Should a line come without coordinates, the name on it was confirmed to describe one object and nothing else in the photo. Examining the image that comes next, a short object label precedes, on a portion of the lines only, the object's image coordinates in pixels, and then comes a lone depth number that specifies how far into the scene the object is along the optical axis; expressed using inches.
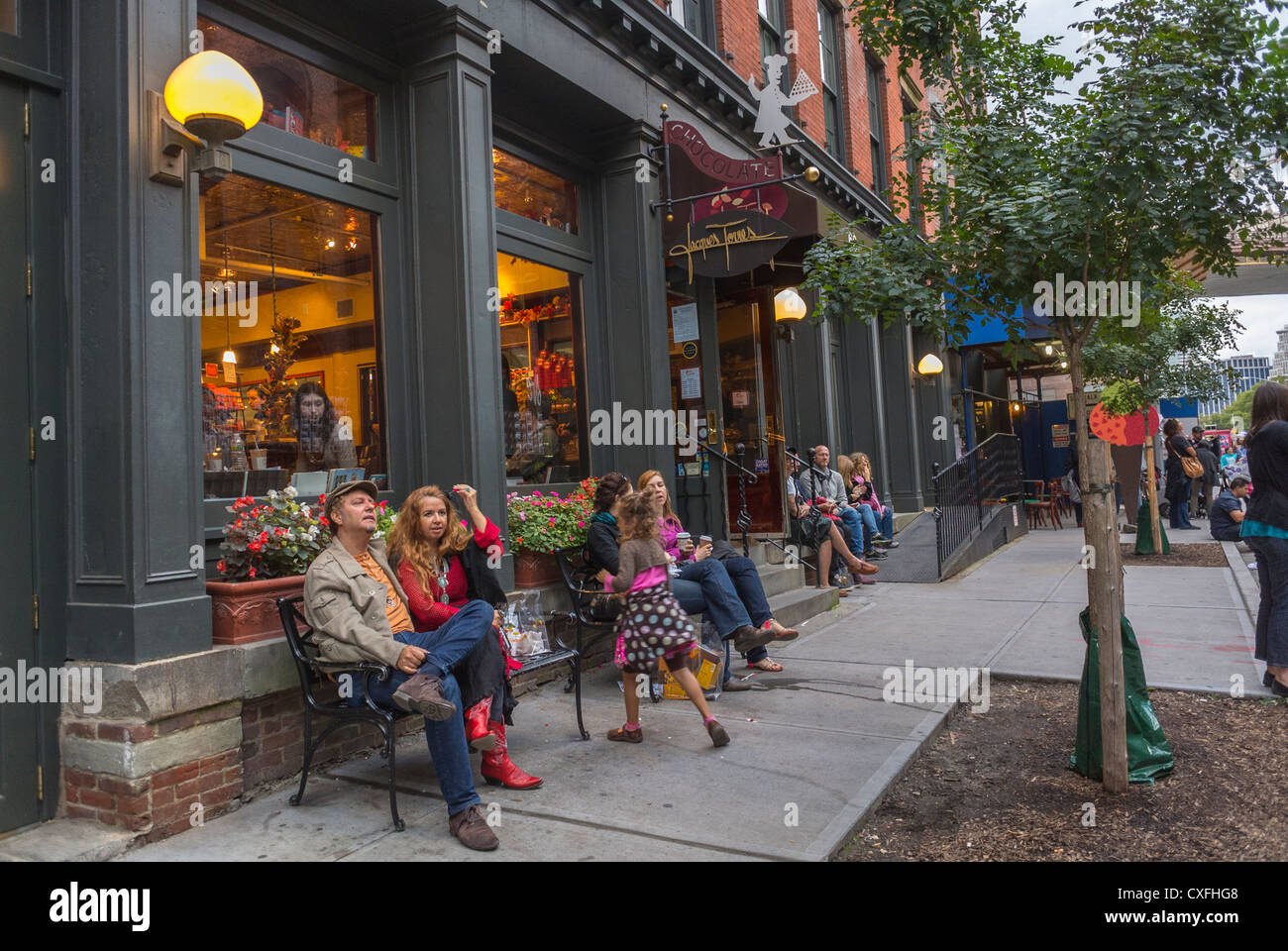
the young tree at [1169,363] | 447.2
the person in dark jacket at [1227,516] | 290.2
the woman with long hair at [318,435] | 219.0
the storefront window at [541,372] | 296.8
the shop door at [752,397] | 447.5
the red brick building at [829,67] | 407.5
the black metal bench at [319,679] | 154.5
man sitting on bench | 146.6
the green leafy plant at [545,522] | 250.7
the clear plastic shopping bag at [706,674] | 235.8
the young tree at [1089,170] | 157.0
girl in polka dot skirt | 196.1
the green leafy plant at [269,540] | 174.2
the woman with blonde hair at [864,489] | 457.7
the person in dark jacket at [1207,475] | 723.4
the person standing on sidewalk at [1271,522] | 212.7
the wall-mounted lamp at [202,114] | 158.2
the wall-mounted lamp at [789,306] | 404.5
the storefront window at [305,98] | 210.7
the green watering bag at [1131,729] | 167.3
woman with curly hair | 167.2
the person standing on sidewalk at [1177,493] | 639.1
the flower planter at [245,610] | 165.9
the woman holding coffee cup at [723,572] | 238.2
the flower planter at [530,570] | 252.8
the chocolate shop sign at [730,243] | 312.0
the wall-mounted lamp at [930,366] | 678.5
